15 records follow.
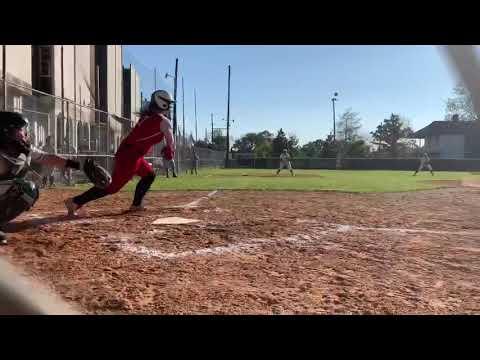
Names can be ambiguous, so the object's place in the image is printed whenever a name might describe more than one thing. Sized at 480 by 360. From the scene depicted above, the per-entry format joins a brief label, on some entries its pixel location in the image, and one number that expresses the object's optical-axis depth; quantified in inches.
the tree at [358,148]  2148.1
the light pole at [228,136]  1940.2
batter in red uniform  250.8
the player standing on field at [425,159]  1137.7
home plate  226.4
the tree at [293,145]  2479.6
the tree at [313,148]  2350.0
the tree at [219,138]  2696.4
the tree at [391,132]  2690.5
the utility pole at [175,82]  861.7
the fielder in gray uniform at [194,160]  1105.1
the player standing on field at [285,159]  1127.7
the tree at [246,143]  2925.7
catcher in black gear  164.1
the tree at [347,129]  2167.9
